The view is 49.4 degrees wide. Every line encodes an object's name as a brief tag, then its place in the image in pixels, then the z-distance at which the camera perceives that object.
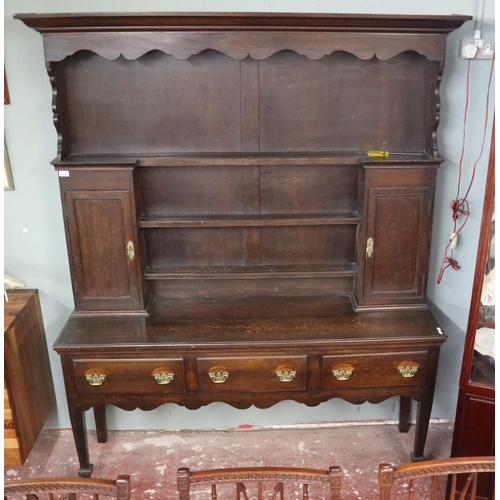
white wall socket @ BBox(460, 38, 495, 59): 2.12
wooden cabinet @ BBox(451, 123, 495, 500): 2.03
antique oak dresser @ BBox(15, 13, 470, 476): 2.12
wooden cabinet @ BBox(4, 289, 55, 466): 2.22
